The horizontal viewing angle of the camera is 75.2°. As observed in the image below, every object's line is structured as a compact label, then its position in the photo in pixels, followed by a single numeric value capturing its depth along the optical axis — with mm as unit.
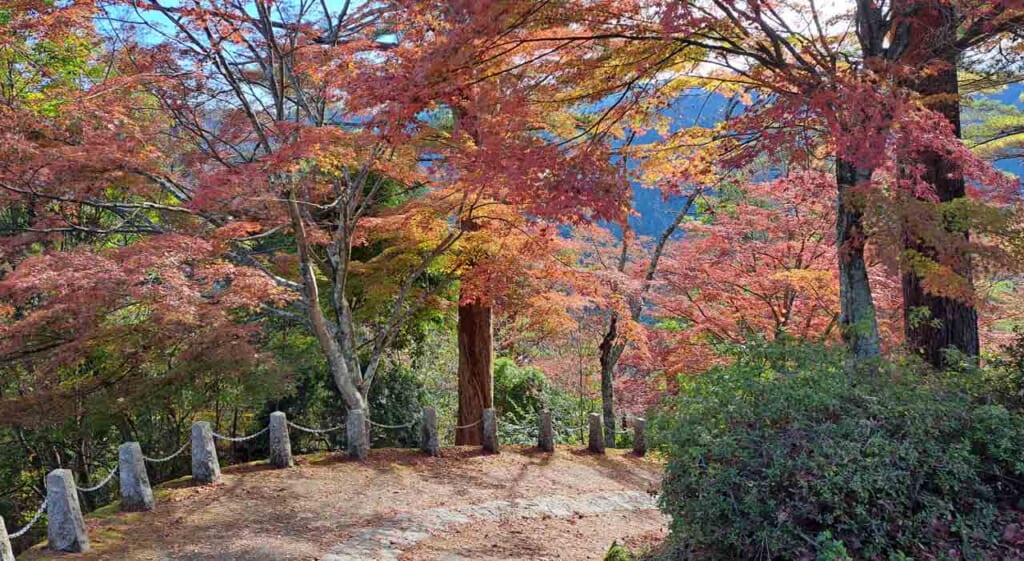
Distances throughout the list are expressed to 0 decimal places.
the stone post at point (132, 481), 6332
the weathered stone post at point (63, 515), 5121
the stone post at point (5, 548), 4348
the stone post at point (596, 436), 11280
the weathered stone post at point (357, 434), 9031
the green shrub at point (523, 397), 15453
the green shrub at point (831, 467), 3473
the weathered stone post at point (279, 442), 8375
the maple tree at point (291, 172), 5645
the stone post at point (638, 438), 11695
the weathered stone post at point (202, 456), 7414
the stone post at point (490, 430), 10156
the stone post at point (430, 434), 9688
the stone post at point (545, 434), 10781
